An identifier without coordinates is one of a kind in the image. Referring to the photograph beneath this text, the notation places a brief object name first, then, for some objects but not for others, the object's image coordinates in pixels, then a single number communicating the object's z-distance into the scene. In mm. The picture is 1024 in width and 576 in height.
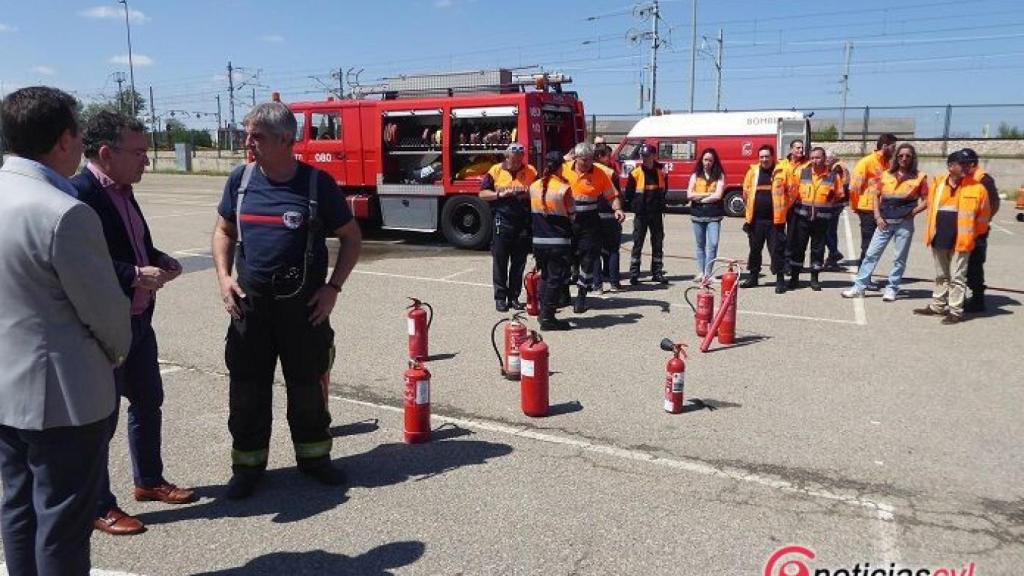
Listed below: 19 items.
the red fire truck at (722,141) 19469
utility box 45750
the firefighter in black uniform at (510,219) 8492
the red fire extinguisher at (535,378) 5055
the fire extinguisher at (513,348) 5863
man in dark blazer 3492
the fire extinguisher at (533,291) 8500
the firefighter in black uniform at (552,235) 7555
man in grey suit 2434
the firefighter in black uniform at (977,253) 7953
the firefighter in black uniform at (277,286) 3781
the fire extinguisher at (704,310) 7328
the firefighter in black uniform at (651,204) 10328
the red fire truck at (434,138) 12750
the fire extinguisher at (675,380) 5148
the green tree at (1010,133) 28594
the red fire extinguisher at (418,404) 4645
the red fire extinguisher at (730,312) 7002
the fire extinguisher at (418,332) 6312
